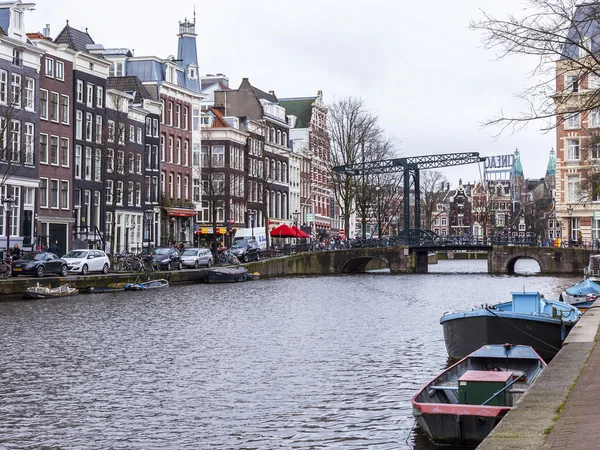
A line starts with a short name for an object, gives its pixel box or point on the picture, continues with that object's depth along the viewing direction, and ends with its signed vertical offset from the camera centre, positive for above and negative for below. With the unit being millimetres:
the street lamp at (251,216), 101875 +5620
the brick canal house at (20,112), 55938 +9366
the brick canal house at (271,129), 105188 +15875
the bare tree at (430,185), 147562 +12922
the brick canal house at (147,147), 78062 +10098
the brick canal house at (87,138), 66125 +9103
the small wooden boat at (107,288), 47844 -810
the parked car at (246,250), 73188 +1539
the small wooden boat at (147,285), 50378 -697
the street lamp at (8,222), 47444 +2418
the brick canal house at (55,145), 61438 +8105
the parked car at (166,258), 59938 +839
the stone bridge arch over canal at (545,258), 78375 +777
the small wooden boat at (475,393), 13172 -1808
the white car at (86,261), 50281 +579
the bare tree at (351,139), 93625 +12426
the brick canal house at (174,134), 82812 +12074
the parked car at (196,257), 64312 +929
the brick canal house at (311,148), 122750 +15205
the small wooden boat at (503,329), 21109 -1332
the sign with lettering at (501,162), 118562 +13042
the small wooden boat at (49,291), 42244 -815
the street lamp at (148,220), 78188 +4115
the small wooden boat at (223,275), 61062 -247
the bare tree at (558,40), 19500 +4509
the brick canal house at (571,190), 84938 +6820
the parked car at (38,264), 45688 +405
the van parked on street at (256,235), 84375 +3052
